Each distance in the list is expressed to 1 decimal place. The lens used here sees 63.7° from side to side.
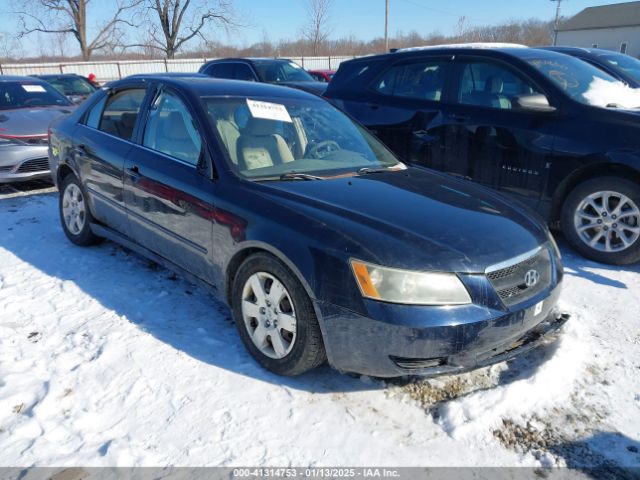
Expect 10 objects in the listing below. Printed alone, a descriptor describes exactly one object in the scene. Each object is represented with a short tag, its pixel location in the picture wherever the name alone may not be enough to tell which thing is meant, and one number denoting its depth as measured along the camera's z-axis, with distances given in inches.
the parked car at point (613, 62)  262.4
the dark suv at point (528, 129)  170.1
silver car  261.9
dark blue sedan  94.4
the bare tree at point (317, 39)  1792.6
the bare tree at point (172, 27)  1462.8
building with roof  2023.9
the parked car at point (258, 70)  422.6
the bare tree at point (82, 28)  1384.0
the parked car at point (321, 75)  719.7
